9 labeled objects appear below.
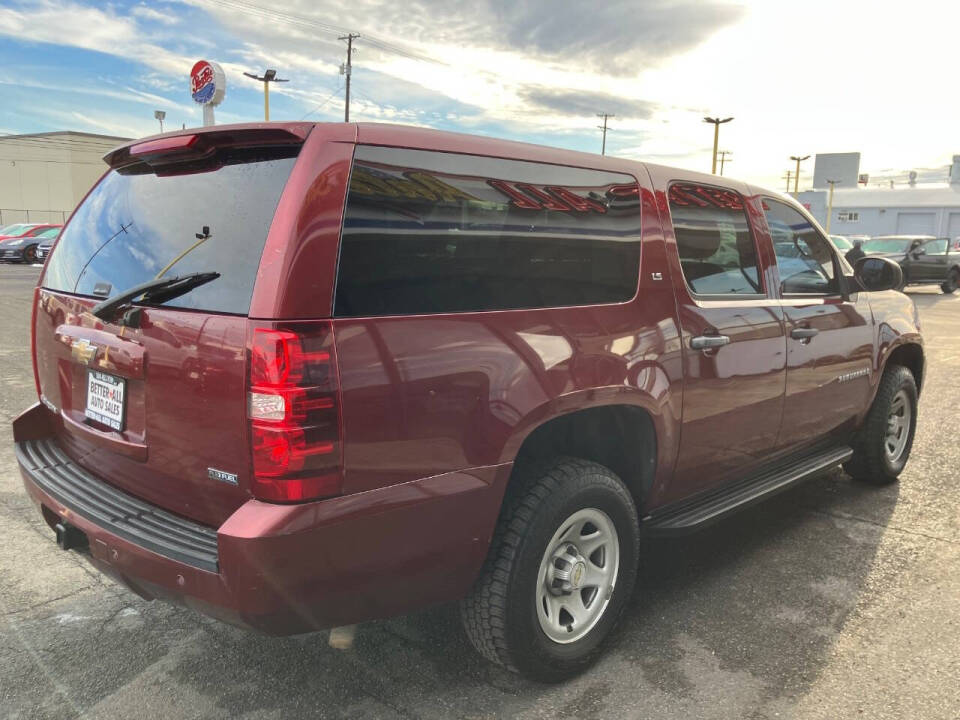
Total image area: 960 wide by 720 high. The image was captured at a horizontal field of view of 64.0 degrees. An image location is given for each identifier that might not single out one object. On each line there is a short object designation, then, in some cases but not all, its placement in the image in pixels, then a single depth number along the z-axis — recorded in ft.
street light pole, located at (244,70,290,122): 71.82
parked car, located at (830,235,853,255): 69.74
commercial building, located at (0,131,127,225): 195.36
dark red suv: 6.83
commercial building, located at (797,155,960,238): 207.10
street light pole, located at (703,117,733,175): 166.40
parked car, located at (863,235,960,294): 67.31
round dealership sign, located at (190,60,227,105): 58.03
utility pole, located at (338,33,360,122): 127.24
